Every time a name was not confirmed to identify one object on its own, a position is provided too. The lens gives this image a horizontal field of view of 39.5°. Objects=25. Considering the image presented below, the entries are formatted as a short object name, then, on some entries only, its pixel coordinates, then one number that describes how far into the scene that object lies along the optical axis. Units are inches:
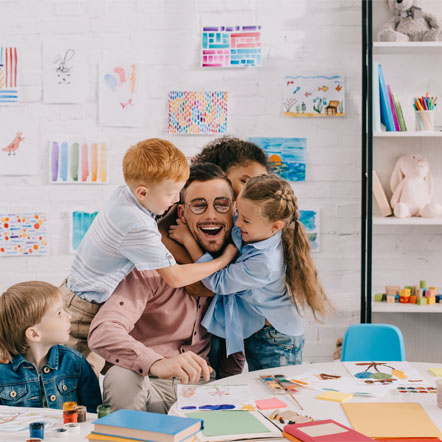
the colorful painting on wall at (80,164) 121.8
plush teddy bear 114.0
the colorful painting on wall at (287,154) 119.9
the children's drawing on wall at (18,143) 122.1
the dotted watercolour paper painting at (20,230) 122.0
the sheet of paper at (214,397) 58.3
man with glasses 67.9
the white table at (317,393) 56.8
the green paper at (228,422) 51.6
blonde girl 79.0
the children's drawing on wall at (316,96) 119.4
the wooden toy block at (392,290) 115.6
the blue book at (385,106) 110.7
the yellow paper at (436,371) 69.6
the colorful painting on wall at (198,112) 120.3
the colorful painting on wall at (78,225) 122.0
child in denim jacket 68.1
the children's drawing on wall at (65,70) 121.5
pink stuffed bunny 114.5
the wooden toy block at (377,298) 116.3
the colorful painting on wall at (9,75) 121.9
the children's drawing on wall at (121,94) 121.1
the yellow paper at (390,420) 51.9
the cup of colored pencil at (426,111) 112.2
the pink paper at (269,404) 58.0
